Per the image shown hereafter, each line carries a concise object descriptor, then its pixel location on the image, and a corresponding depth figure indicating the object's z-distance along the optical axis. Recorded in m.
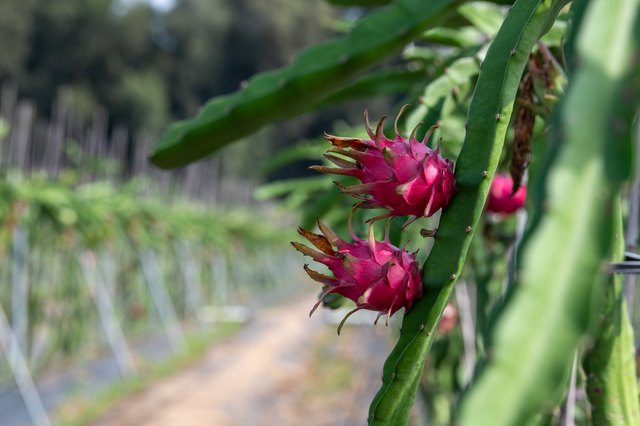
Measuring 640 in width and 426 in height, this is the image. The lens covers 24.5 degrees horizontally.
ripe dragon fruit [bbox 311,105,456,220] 1.63
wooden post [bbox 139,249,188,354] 17.43
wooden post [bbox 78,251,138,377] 13.87
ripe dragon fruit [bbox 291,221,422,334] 1.63
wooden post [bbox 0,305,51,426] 10.54
